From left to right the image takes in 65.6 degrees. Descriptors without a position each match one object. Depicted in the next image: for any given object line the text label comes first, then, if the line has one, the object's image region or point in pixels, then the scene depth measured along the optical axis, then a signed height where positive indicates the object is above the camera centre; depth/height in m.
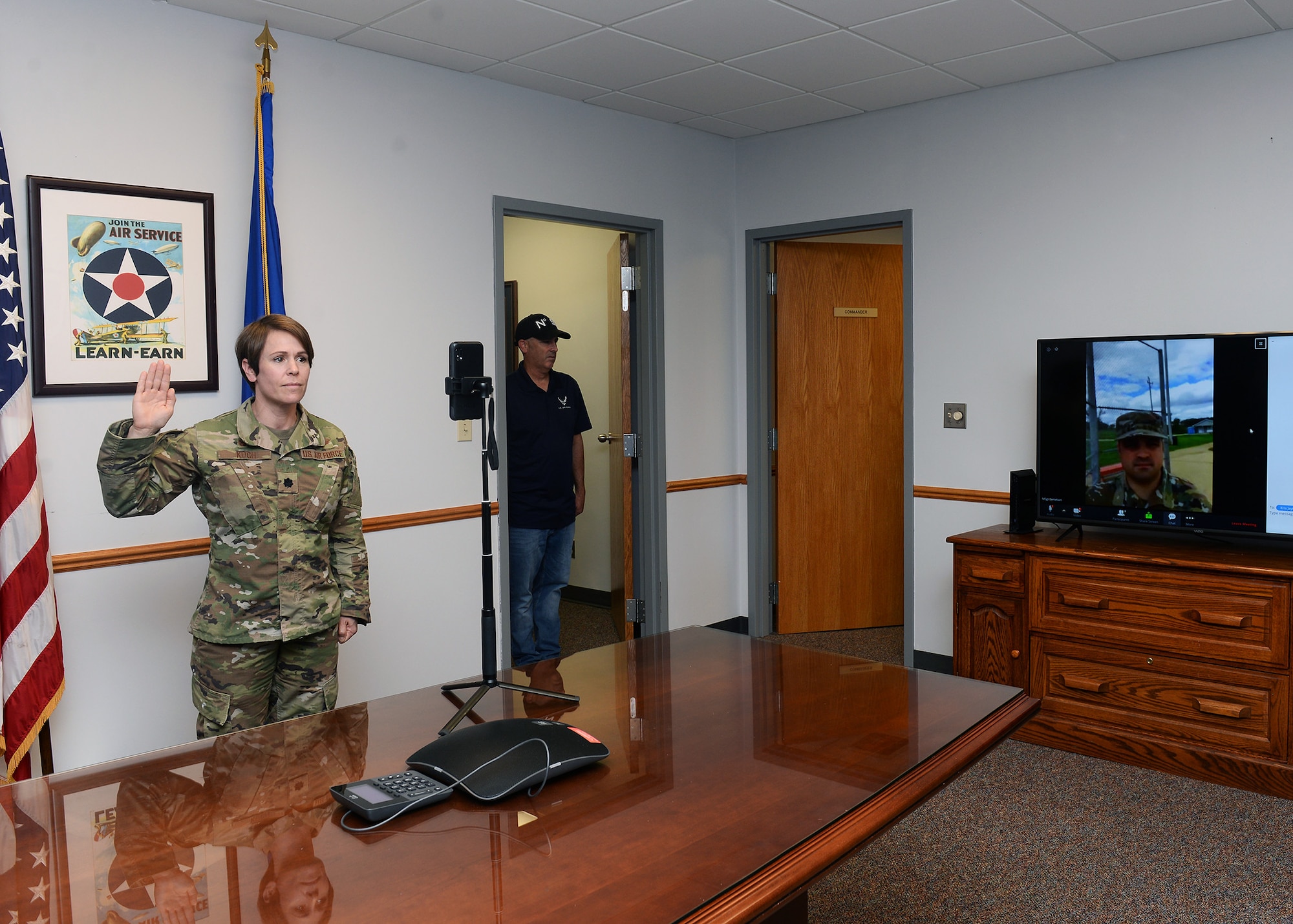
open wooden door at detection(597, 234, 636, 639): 4.76 +0.10
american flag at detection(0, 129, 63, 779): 2.70 -0.33
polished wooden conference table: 1.18 -0.55
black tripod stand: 1.99 -0.29
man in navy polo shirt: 4.22 -0.29
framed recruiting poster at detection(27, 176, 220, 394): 2.88 +0.42
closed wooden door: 5.17 -0.12
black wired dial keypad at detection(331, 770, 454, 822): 1.37 -0.52
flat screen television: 3.35 -0.08
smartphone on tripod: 2.04 +0.08
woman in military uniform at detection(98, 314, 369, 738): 2.51 -0.27
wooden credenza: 3.17 -0.79
